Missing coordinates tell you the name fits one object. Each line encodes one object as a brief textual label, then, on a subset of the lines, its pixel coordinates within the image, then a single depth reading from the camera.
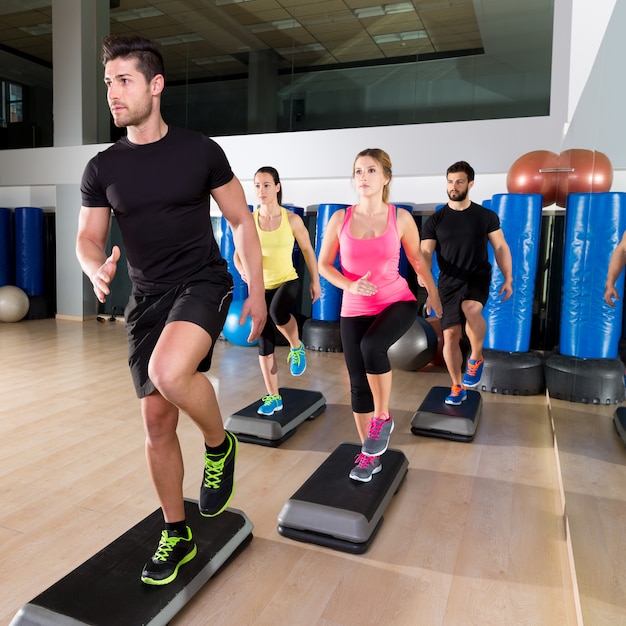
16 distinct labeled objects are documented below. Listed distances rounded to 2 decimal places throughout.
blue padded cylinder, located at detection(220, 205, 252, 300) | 6.43
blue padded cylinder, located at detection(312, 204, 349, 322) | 6.00
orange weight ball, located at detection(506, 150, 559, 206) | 4.87
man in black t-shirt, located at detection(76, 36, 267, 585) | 1.70
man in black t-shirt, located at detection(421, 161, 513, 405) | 3.72
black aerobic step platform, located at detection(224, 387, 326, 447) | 3.34
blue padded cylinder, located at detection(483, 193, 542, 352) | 4.62
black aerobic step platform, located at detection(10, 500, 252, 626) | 1.64
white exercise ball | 7.64
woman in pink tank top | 2.58
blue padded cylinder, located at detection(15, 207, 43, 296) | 8.05
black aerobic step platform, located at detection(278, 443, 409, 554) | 2.22
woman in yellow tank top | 3.54
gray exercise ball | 5.12
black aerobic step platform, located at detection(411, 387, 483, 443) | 3.51
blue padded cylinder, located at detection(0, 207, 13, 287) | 8.02
